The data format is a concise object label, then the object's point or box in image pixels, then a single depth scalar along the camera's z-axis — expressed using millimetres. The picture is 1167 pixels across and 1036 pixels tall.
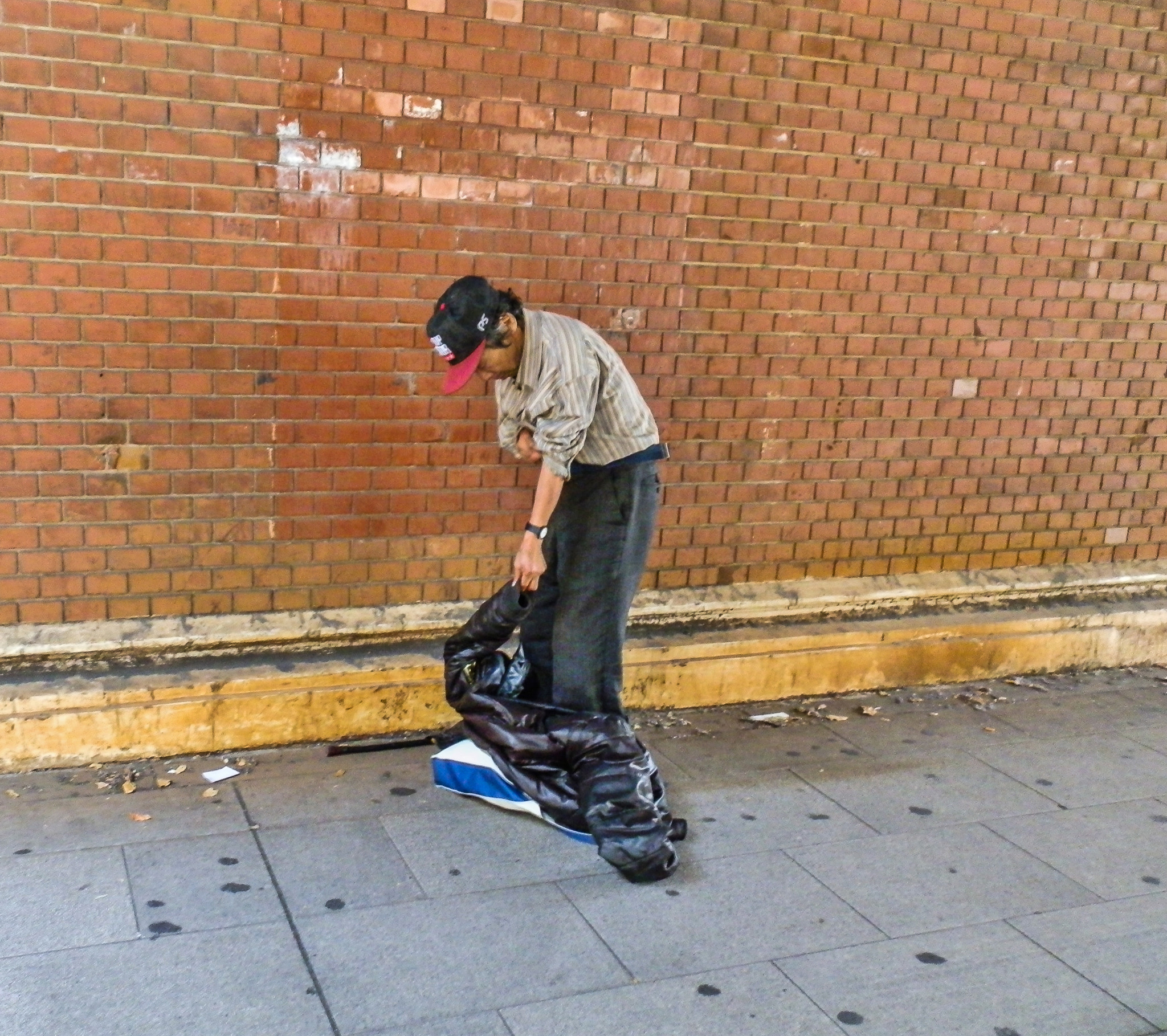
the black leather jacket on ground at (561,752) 4191
